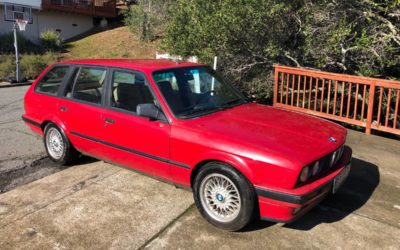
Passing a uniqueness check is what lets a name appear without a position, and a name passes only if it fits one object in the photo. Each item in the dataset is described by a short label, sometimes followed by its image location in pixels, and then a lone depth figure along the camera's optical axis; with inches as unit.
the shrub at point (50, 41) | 993.5
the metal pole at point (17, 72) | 612.9
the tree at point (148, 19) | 915.4
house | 1041.9
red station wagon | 130.6
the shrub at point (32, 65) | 683.4
